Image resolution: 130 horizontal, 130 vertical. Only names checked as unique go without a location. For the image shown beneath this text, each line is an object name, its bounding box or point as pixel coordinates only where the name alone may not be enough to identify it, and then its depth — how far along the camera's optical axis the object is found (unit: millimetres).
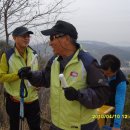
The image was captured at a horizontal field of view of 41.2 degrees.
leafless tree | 3356
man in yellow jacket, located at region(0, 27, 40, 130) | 2300
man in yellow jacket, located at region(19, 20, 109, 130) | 1478
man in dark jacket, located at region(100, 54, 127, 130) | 2055
